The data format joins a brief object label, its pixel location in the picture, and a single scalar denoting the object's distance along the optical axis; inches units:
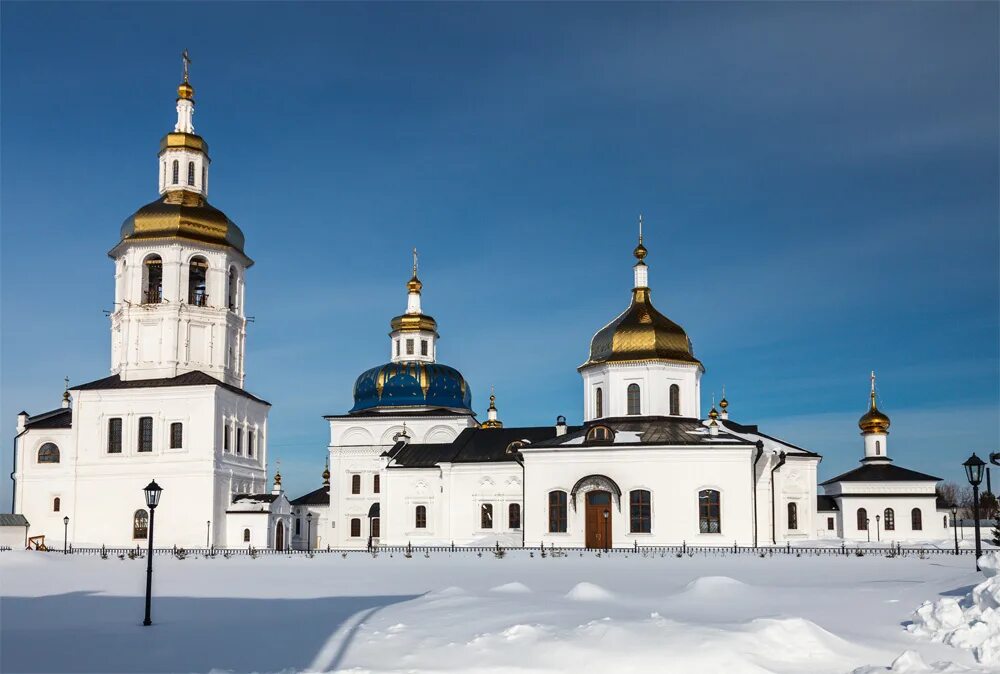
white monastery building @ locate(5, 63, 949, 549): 1637.6
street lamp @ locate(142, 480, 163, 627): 692.7
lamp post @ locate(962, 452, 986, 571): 891.4
